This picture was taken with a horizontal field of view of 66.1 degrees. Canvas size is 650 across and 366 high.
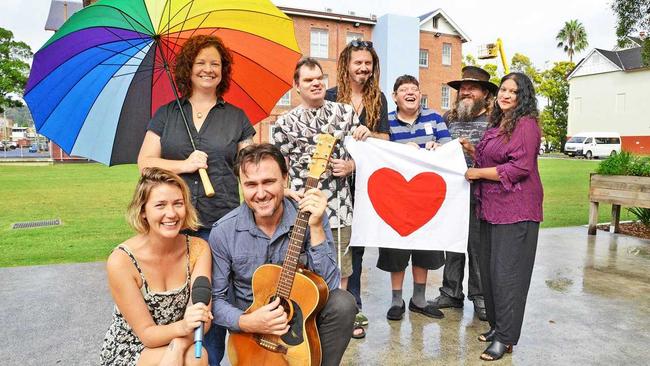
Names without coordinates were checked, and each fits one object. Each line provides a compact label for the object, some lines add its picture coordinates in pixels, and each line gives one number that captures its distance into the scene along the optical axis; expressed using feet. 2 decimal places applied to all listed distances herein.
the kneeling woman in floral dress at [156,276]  7.92
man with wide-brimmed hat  15.42
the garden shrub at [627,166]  27.48
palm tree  207.72
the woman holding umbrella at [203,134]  10.16
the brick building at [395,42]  109.70
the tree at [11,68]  132.05
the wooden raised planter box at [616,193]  25.81
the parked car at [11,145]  227.87
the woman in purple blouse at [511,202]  11.59
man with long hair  13.01
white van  124.36
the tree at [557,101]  171.12
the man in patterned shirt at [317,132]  11.97
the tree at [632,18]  36.50
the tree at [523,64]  175.42
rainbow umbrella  10.52
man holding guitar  8.25
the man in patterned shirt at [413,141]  14.01
